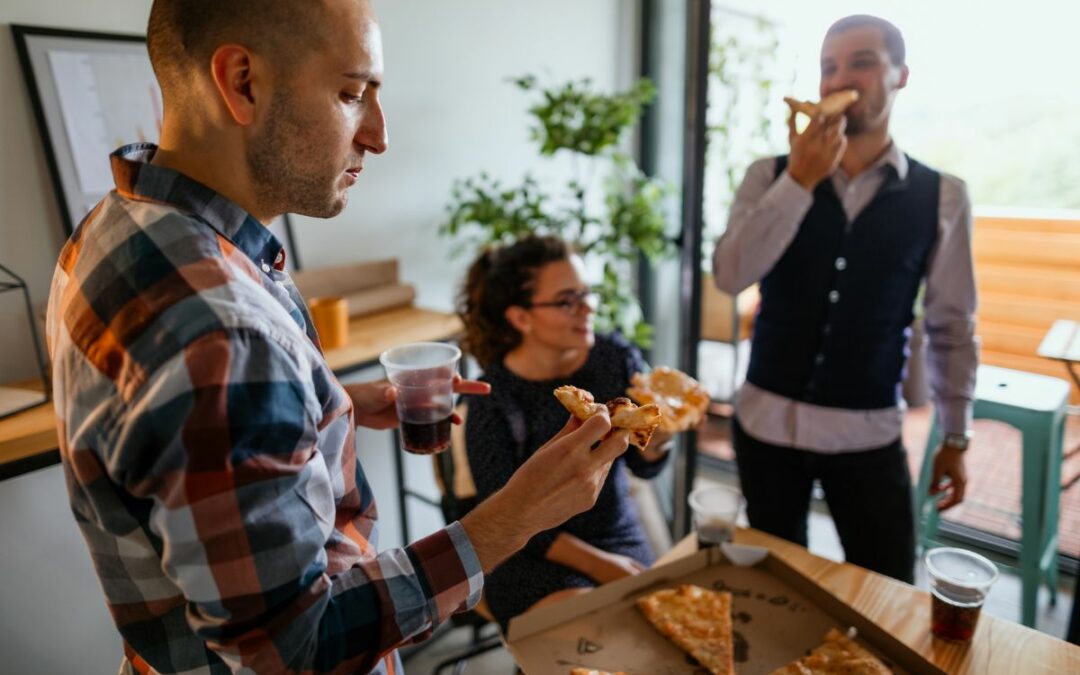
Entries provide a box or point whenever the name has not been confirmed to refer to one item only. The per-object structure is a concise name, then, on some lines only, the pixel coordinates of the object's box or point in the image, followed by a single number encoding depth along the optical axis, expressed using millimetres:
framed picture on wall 1622
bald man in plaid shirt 614
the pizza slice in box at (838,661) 1018
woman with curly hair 1406
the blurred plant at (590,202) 2469
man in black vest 1569
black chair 1782
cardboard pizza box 1052
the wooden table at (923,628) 1046
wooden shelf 1333
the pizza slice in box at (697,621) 1056
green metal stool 1878
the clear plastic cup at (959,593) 1081
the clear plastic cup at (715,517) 1353
